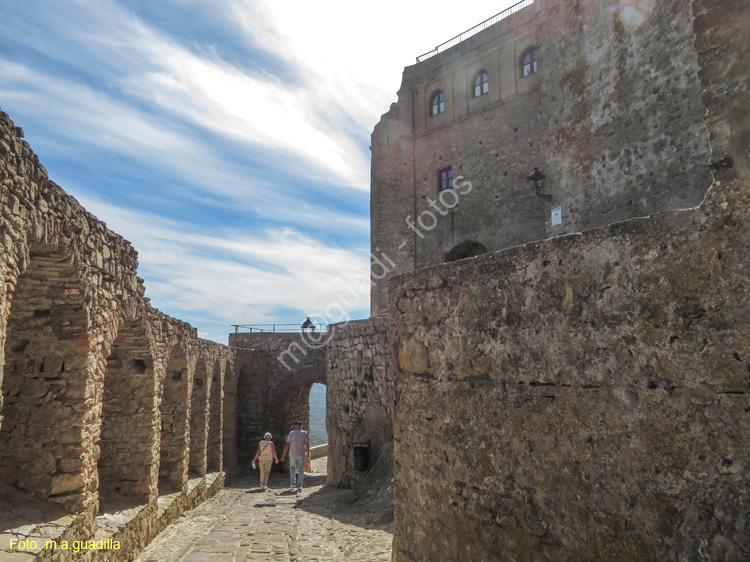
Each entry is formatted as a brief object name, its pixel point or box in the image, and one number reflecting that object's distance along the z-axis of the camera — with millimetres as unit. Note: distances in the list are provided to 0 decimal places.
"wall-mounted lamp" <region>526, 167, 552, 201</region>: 14594
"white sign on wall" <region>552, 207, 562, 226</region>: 12520
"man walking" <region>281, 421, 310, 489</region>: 11984
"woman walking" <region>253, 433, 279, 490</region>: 12930
